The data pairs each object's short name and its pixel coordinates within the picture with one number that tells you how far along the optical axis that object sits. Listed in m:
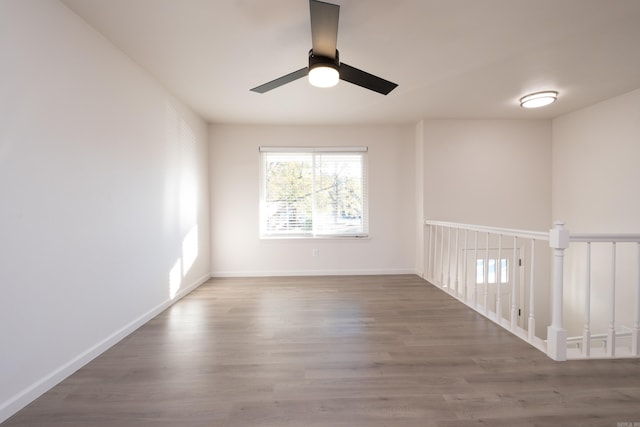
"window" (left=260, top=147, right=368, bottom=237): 4.26
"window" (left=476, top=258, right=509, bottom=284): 4.16
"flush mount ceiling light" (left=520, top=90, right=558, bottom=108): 3.08
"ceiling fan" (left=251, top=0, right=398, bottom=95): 1.47
